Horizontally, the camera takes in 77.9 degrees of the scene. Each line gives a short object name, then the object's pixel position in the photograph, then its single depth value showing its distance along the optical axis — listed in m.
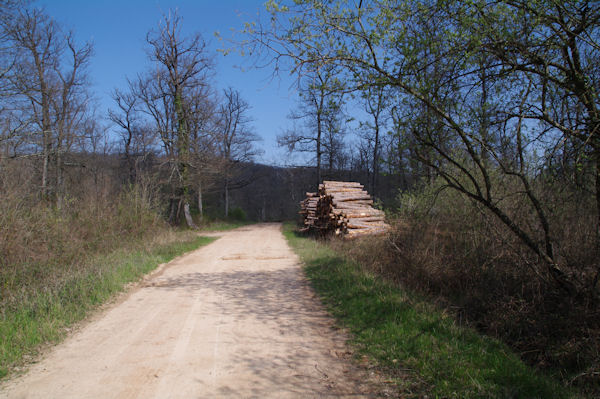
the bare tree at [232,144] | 39.78
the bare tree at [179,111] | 25.95
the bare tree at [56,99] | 19.42
